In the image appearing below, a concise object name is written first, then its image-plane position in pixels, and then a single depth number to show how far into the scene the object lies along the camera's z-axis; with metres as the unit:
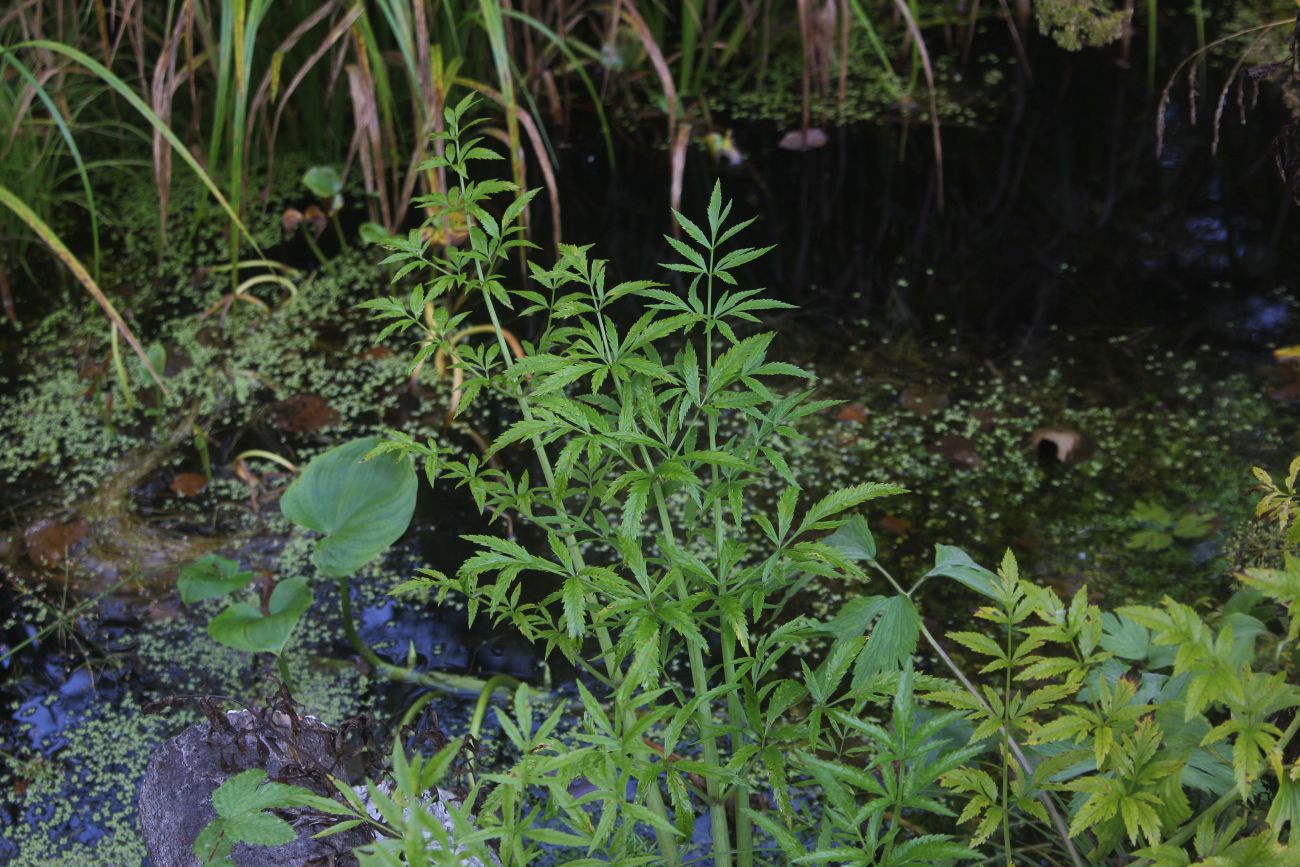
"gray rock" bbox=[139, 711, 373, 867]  1.20
